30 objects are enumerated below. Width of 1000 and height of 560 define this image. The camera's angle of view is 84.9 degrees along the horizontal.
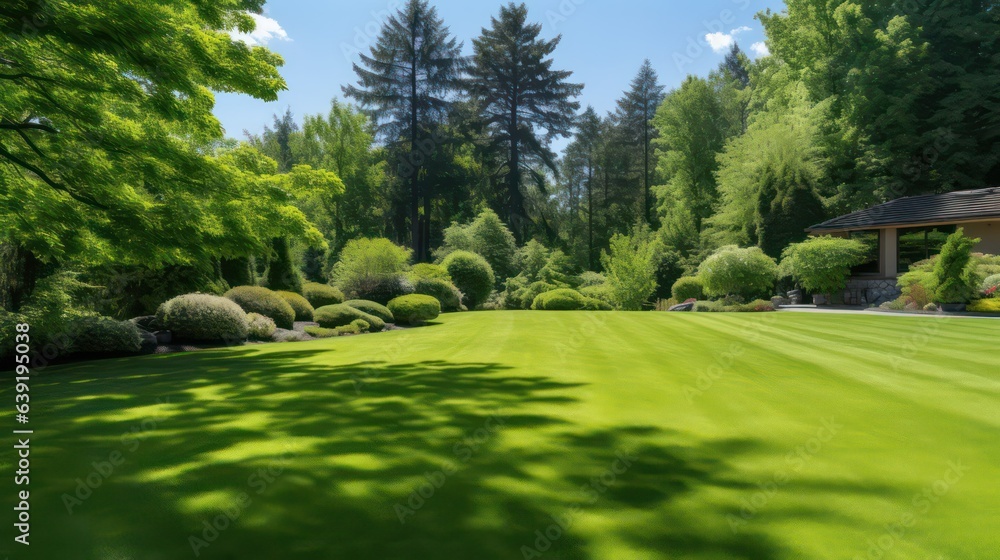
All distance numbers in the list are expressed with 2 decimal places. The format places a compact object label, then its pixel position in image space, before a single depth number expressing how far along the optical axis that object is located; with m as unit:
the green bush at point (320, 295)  19.02
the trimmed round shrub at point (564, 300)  25.58
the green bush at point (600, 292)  26.53
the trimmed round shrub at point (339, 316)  15.40
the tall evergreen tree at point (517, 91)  39.47
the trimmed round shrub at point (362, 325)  15.16
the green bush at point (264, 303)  13.95
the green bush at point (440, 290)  22.20
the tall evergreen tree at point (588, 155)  45.97
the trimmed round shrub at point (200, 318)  11.33
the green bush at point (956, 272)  16.64
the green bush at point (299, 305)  16.17
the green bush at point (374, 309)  16.88
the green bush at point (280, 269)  17.88
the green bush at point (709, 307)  22.52
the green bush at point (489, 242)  33.03
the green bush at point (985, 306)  16.12
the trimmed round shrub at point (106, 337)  9.57
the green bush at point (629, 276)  24.97
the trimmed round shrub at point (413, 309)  17.31
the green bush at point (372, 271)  20.95
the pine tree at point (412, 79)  37.78
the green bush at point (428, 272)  23.22
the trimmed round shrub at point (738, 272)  22.86
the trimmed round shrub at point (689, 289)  27.44
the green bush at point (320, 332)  14.12
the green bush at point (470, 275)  26.23
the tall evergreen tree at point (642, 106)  48.56
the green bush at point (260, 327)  12.66
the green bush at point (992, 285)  17.04
